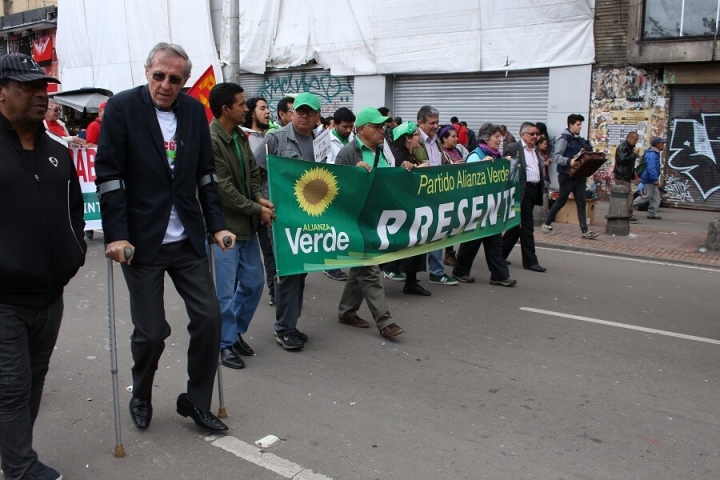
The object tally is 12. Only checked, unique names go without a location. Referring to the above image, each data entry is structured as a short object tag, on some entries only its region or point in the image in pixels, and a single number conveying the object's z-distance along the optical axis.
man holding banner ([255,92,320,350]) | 5.68
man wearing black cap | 3.06
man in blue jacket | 13.90
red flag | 9.28
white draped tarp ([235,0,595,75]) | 16.64
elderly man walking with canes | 3.66
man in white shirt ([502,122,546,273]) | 8.70
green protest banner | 5.52
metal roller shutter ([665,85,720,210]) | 14.95
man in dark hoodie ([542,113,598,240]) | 11.11
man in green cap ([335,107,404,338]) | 5.96
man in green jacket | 4.96
